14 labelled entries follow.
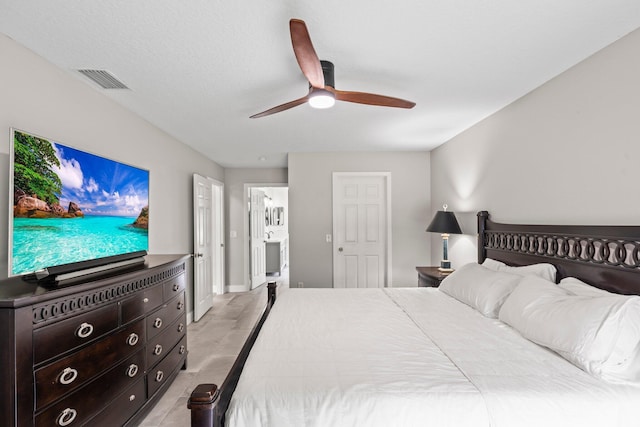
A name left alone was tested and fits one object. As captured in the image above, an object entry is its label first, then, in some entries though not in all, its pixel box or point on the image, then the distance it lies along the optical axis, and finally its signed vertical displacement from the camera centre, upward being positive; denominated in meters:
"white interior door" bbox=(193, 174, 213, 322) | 4.21 -0.41
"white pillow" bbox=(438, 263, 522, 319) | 2.16 -0.54
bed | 1.20 -0.70
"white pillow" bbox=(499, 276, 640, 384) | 1.36 -0.56
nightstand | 3.44 -0.68
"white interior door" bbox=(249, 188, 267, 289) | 6.00 -0.39
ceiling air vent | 2.13 +1.01
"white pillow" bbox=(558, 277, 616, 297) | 1.72 -0.44
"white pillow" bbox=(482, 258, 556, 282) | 2.20 -0.41
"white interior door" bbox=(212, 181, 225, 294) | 5.58 -0.31
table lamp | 3.61 -0.12
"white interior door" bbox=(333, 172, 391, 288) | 4.80 -0.17
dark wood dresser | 1.32 -0.70
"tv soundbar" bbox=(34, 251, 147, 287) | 1.66 -0.32
